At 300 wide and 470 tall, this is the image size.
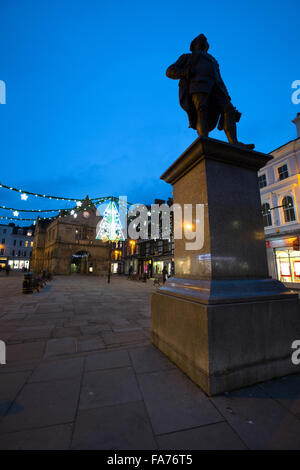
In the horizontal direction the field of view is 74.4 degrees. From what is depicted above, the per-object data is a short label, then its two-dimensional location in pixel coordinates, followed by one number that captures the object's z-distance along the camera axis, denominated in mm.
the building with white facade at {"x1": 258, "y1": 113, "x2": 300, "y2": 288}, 14156
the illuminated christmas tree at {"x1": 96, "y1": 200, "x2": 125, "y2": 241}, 16219
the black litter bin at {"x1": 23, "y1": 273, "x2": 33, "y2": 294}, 10141
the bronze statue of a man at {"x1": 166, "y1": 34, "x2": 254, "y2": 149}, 2961
